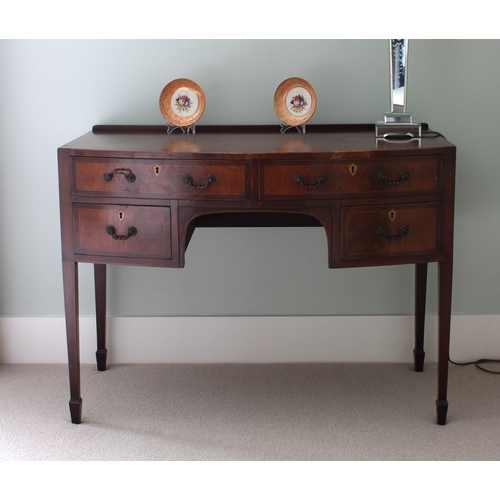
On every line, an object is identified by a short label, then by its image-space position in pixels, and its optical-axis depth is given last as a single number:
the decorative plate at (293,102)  2.44
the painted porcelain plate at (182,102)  2.45
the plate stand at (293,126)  2.49
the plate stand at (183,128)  2.50
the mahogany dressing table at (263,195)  2.10
